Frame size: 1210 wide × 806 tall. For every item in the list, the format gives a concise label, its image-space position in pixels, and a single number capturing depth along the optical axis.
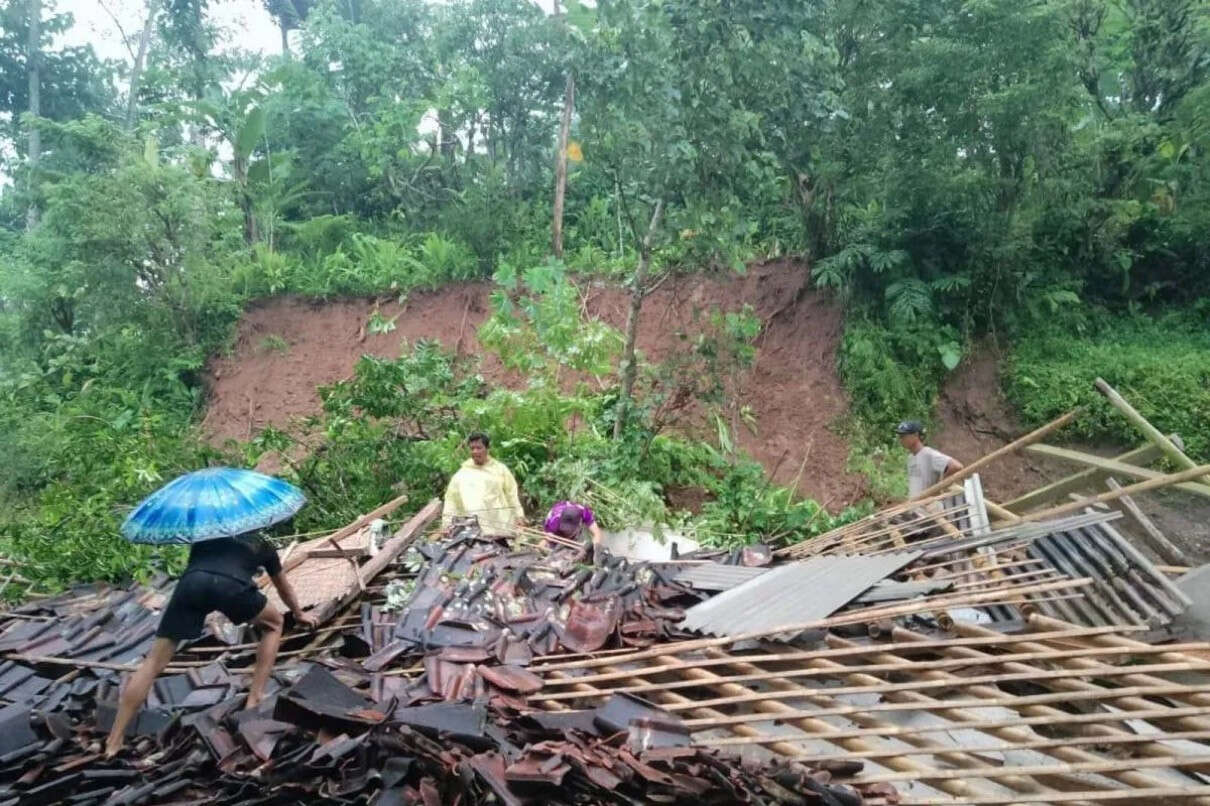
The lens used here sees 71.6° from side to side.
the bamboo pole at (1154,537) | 5.10
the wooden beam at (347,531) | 5.41
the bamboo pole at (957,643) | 3.27
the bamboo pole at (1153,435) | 4.97
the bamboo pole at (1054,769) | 2.67
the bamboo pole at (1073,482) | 5.48
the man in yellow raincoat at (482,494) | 6.41
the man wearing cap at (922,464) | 6.25
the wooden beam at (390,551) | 4.85
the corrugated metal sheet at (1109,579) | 4.03
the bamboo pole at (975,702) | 2.95
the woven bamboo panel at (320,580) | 5.08
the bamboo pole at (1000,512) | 5.36
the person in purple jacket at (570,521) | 6.15
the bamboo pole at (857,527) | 5.66
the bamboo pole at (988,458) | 5.32
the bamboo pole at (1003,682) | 2.95
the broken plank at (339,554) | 5.53
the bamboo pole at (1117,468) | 5.05
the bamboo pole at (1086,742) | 2.76
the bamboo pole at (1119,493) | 4.55
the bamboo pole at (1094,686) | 2.89
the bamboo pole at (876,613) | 3.69
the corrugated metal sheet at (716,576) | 4.74
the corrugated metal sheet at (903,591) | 4.03
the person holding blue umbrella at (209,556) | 3.94
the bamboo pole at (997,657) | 3.06
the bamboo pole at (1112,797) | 2.60
